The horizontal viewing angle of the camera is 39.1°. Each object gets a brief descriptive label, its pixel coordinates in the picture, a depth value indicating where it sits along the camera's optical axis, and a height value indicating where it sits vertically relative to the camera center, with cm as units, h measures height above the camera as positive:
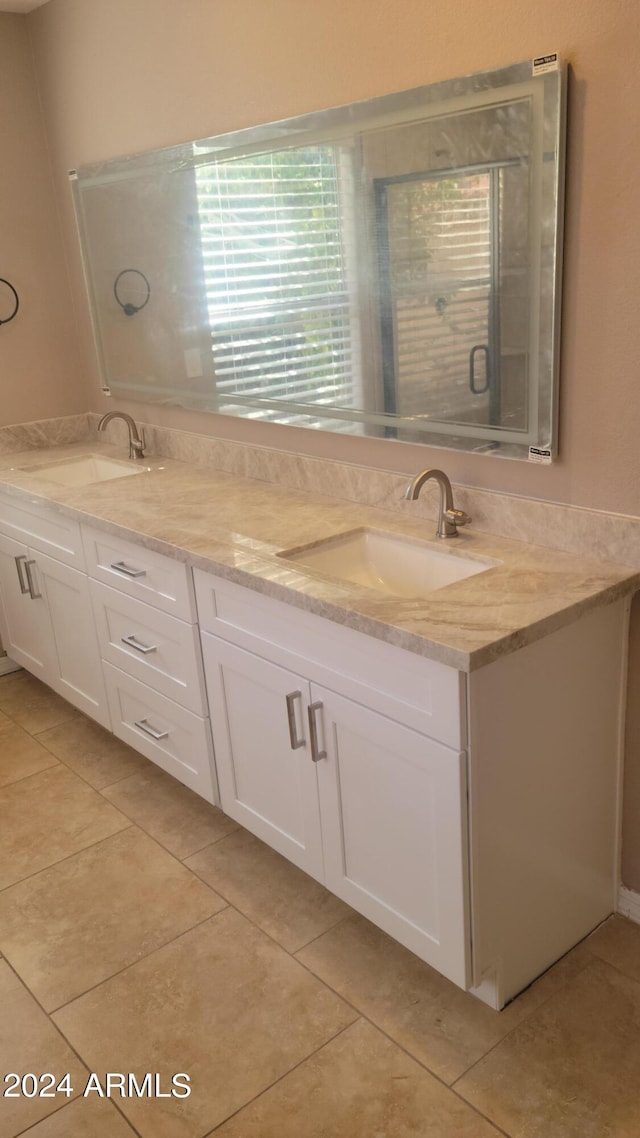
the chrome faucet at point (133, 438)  317 -52
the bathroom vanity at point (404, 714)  163 -88
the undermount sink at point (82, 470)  324 -64
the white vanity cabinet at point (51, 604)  279 -100
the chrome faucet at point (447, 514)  199 -55
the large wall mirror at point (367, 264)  179 +1
